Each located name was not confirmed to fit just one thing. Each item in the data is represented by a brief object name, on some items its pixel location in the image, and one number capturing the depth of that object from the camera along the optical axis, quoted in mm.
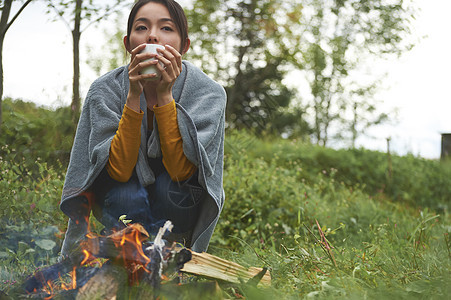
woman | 1870
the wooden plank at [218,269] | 1655
